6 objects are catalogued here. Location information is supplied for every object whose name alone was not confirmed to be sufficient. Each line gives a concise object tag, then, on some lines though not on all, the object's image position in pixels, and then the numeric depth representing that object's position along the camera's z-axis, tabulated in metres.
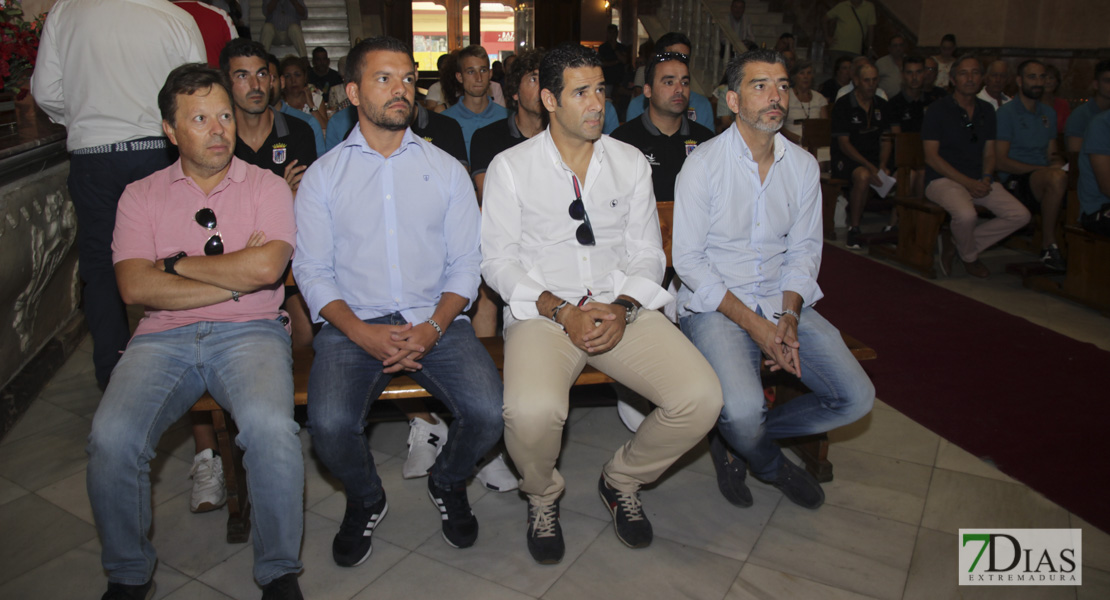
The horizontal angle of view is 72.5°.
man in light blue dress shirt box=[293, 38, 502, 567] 2.31
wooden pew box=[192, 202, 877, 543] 2.37
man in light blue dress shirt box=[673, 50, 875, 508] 2.52
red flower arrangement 3.57
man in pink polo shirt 2.04
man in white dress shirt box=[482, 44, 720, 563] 2.30
